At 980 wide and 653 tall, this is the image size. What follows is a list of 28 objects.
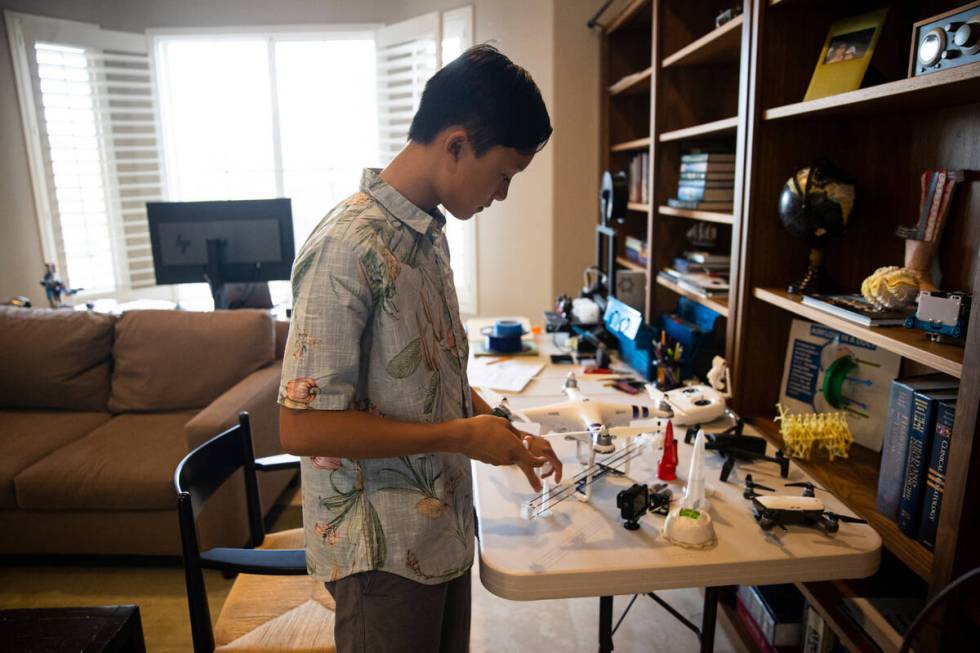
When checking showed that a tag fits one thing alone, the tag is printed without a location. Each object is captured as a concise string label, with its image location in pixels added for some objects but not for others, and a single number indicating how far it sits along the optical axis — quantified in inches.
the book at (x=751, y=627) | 68.0
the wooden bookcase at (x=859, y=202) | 39.9
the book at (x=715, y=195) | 81.1
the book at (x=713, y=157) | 81.0
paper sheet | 77.5
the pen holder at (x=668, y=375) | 73.8
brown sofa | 87.3
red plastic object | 52.5
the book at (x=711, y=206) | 80.8
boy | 33.6
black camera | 44.6
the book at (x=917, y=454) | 44.5
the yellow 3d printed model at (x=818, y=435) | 57.2
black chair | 48.6
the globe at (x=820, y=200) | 57.6
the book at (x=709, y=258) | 84.4
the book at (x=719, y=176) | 81.1
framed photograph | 53.9
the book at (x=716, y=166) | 81.0
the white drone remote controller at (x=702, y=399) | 61.7
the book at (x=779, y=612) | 64.9
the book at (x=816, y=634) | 57.3
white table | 40.1
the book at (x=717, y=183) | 81.1
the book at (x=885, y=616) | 45.7
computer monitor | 114.3
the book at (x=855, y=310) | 48.7
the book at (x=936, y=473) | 43.2
